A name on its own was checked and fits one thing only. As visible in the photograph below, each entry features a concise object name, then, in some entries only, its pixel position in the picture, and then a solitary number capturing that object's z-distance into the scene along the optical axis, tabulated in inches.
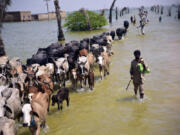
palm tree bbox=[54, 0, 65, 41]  1221.6
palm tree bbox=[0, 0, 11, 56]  714.9
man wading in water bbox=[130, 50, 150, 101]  359.3
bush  1670.8
